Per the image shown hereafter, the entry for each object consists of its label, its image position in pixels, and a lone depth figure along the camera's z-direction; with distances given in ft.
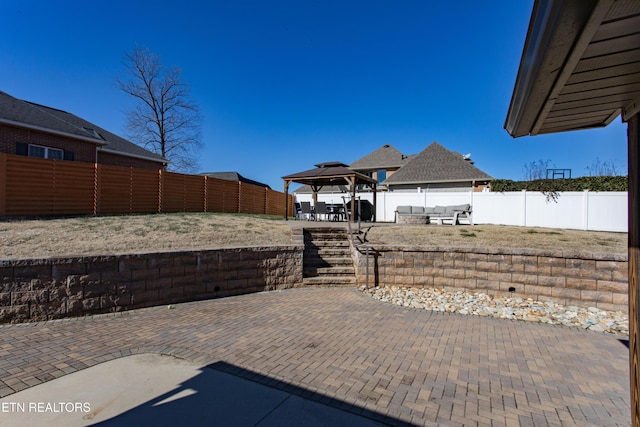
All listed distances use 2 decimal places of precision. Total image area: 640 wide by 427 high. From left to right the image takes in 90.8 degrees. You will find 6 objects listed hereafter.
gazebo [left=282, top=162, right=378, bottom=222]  46.52
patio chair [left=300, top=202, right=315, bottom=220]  53.72
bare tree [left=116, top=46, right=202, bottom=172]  92.17
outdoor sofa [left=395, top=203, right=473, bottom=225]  44.27
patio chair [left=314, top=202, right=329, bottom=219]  50.57
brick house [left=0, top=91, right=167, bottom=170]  41.24
